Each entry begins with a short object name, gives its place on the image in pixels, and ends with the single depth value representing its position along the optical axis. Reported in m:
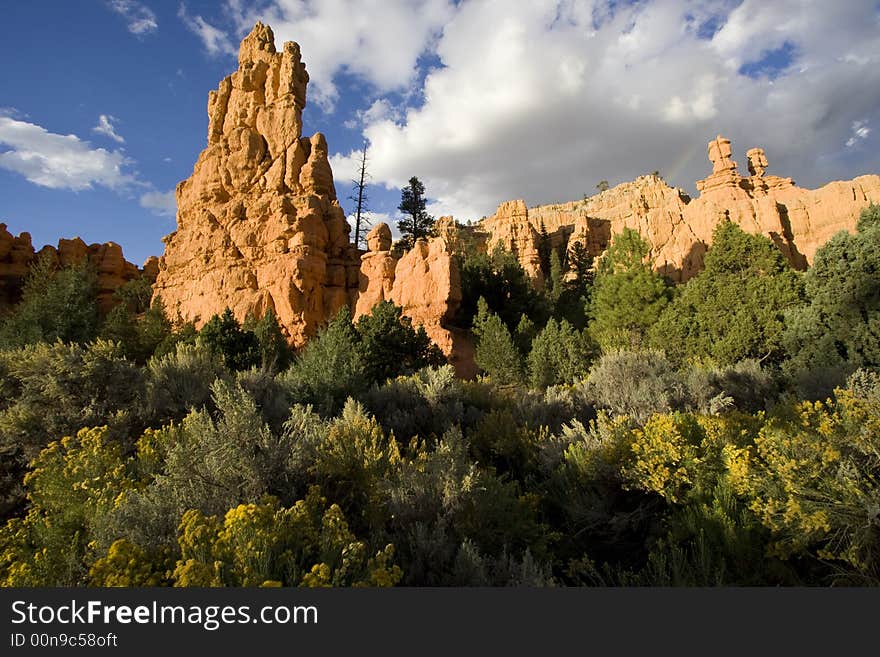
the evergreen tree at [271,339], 20.73
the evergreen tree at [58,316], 20.28
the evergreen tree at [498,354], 21.81
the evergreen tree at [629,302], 20.62
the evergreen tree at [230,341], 17.75
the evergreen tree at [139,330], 21.61
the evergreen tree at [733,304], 16.28
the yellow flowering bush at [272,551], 2.39
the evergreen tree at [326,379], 9.41
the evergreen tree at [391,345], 18.48
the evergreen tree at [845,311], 12.77
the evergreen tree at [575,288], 29.27
